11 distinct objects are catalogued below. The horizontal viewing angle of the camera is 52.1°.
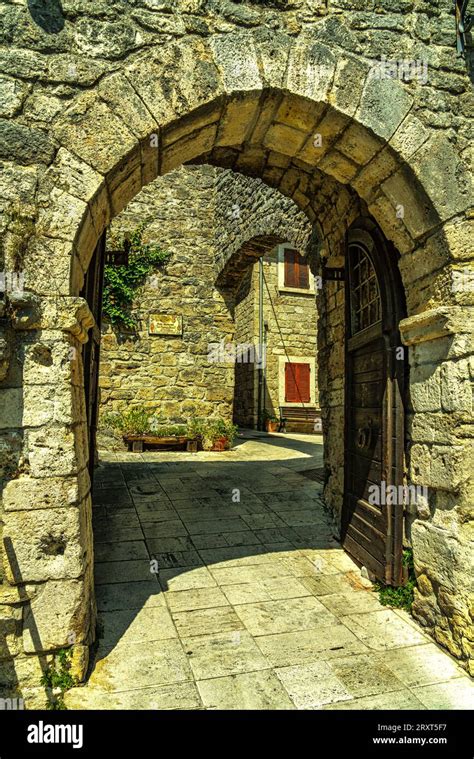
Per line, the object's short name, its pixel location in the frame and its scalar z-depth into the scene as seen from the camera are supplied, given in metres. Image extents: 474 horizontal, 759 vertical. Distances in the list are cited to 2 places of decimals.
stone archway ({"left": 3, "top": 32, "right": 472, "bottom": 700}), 2.37
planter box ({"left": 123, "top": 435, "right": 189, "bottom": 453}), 7.80
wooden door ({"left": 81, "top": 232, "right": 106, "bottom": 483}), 3.95
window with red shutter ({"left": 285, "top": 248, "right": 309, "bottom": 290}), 12.91
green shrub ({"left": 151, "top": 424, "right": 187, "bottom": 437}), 8.16
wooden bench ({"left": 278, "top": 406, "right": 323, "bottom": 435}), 12.45
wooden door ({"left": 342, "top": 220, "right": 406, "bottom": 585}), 3.28
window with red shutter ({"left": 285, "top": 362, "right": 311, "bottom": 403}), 12.77
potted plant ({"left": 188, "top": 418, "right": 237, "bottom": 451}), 8.21
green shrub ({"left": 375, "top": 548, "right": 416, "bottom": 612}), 3.15
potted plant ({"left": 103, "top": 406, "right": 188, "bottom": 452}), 7.83
